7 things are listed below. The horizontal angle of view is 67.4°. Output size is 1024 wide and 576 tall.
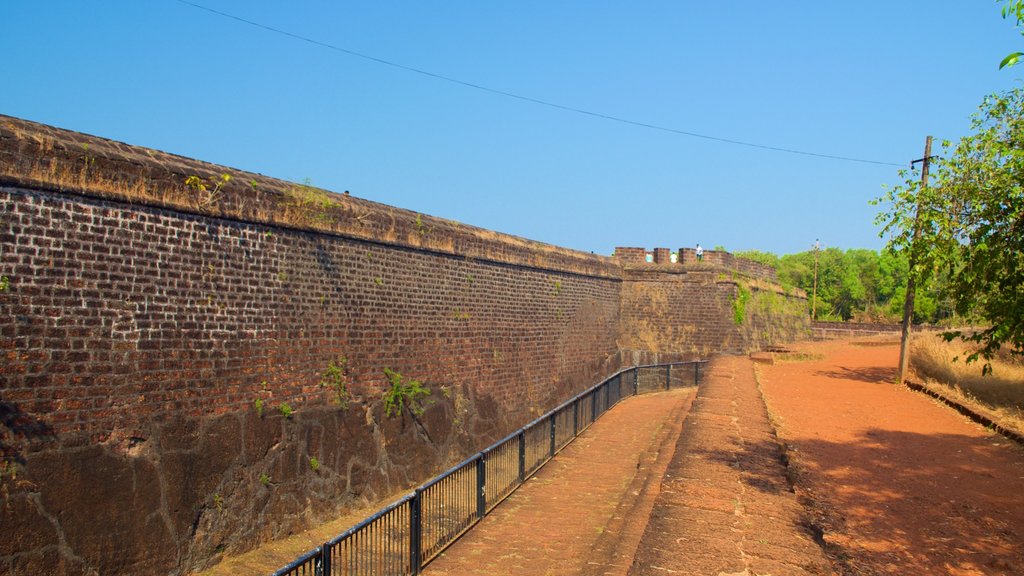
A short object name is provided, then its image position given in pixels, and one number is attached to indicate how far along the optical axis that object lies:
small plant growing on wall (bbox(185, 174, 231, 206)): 9.01
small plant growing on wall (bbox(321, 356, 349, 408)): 11.05
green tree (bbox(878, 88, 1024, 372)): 9.74
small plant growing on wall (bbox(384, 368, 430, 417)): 12.33
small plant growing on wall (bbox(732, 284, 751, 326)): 24.06
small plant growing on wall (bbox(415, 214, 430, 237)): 13.41
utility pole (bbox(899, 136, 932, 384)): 16.67
